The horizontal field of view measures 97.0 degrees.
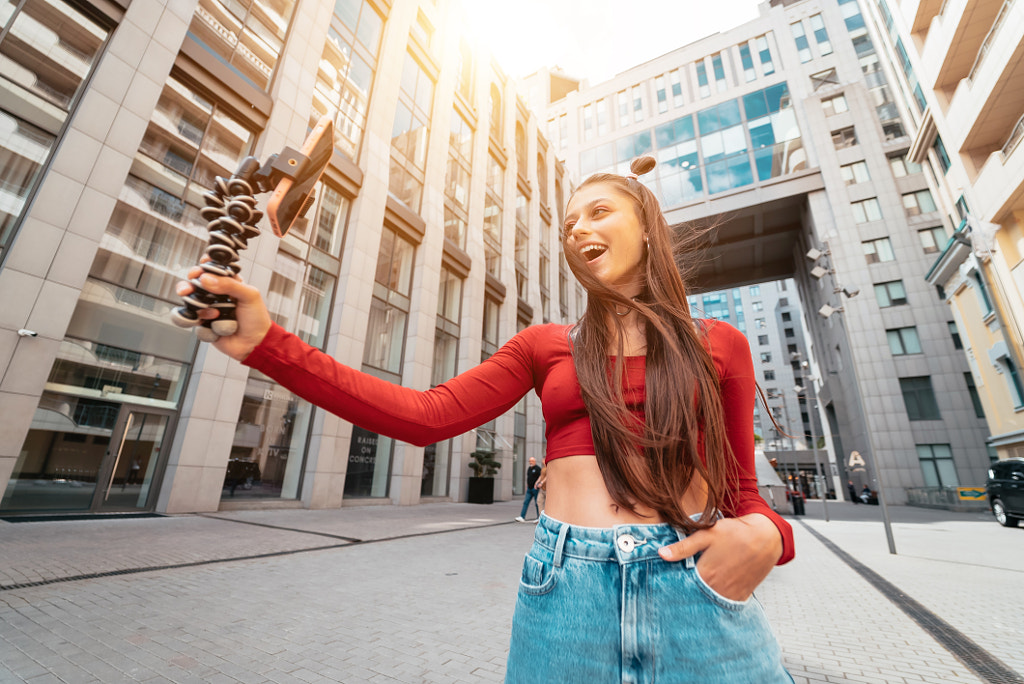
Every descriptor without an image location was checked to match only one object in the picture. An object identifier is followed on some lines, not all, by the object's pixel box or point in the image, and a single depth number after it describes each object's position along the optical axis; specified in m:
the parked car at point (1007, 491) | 13.69
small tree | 19.78
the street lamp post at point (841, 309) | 9.82
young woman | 1.04
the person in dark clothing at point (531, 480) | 13.53
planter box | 19.86
